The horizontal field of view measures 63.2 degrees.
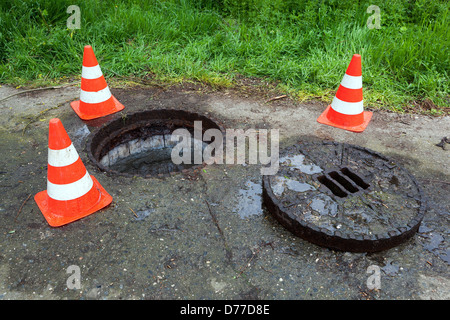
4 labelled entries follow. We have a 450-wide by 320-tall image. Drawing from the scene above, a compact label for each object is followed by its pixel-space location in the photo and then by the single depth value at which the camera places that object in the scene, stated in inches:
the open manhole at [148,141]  132.7
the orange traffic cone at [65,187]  87.4
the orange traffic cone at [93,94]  128.2
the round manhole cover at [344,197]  85.3
